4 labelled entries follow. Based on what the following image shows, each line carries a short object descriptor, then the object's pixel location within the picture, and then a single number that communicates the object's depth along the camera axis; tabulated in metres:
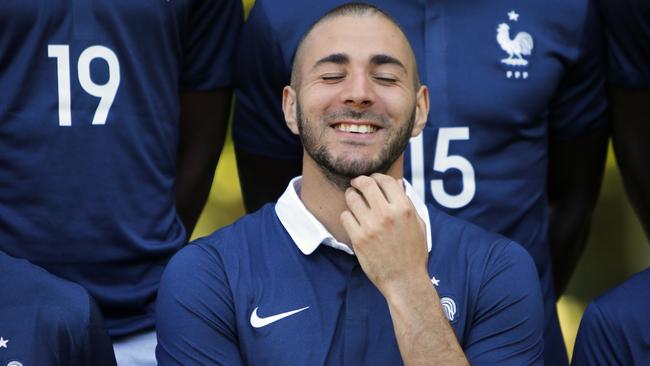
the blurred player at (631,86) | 7.51
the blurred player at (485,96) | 7.23
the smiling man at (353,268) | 5.79
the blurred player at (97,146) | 6.68
